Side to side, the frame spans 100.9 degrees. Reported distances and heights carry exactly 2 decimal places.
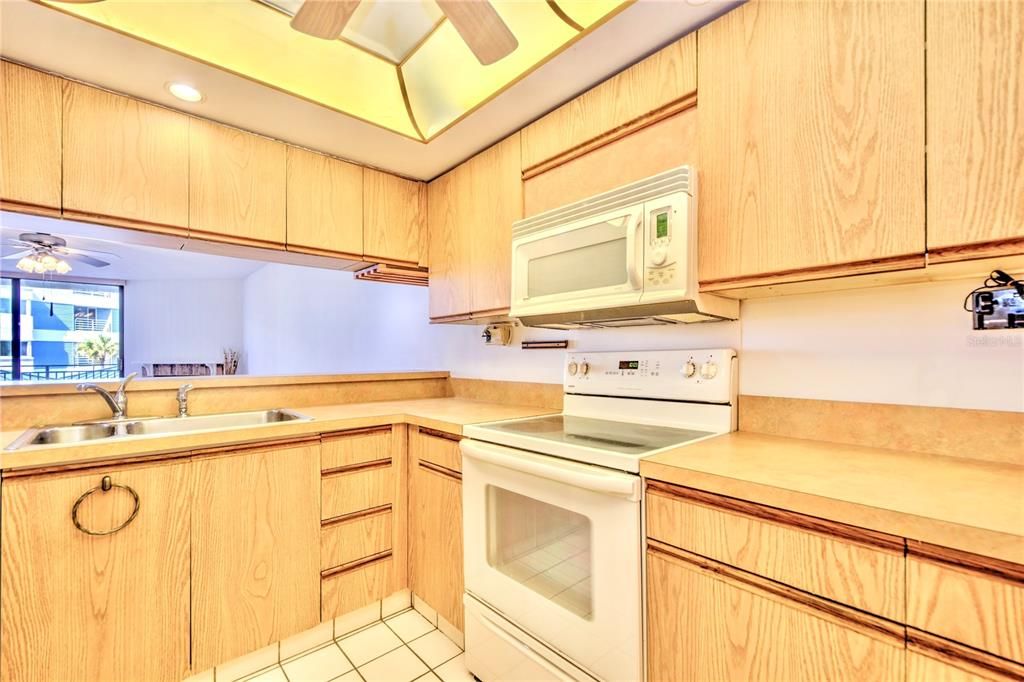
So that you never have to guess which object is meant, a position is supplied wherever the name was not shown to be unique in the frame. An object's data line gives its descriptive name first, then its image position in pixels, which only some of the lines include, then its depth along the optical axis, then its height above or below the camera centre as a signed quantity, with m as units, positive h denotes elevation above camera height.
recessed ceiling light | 1.55 +0.93
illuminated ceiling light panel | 1.36 +1.08
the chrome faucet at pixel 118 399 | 1.68 -0.24
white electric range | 1.07 -0.53
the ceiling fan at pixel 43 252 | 3.14 +0.70
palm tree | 5.90 -0.14
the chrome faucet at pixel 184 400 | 1.85 -0.27
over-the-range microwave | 1.23 +0.26
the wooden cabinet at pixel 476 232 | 1.90 +0.53
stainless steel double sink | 1.55 -0.37
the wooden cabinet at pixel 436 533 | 1.66 -0.81
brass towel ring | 1.24 -0.50
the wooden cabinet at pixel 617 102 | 1.30 +0.82
